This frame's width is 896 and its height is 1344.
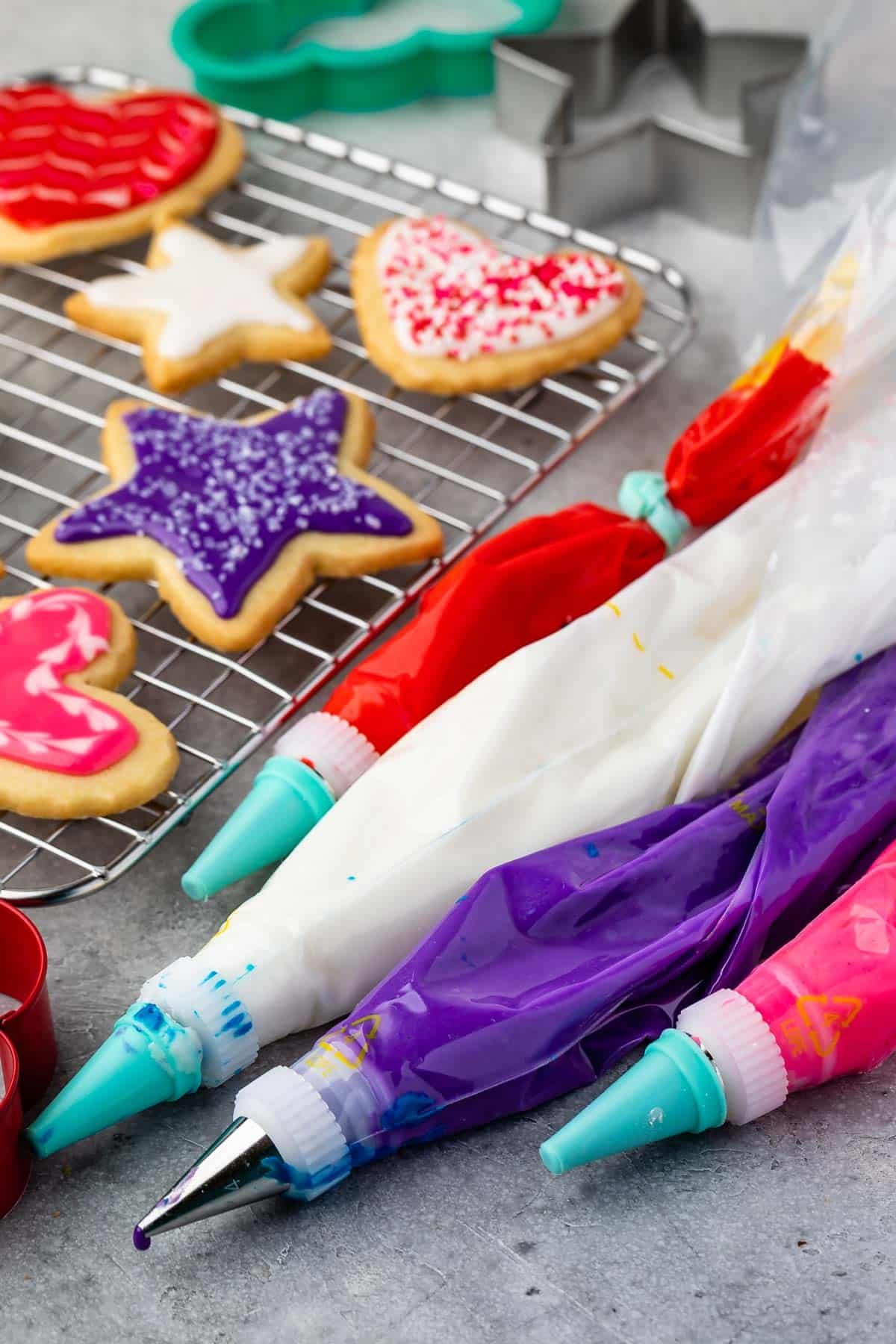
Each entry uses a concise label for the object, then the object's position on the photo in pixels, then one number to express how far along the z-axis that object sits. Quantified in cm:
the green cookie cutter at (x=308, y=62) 101
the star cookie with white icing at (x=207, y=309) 90
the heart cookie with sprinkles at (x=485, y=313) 89
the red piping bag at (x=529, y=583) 78
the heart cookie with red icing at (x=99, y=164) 94
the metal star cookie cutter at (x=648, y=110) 95
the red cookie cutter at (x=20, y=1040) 73
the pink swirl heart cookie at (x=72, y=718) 79
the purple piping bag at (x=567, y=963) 72
